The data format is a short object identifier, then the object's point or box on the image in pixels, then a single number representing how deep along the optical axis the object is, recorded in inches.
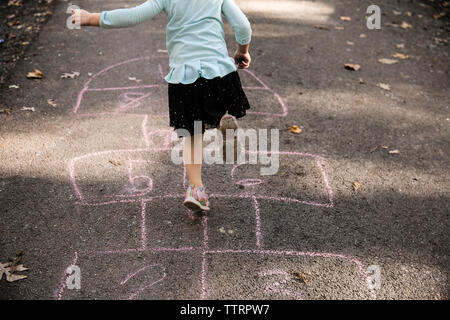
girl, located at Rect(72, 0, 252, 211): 99.5
